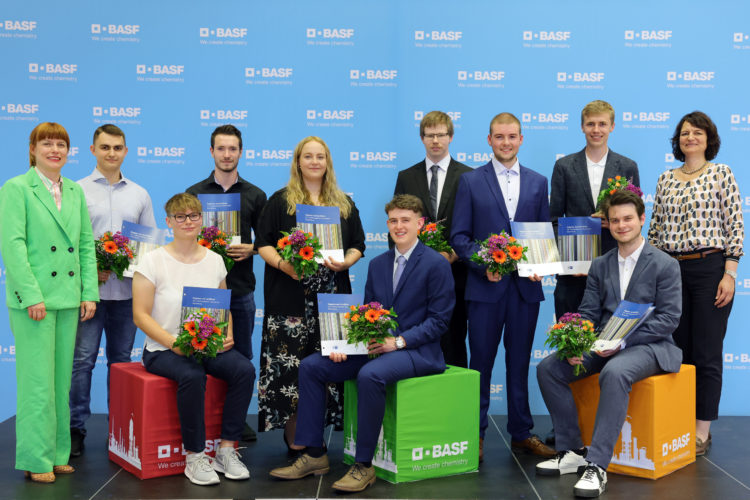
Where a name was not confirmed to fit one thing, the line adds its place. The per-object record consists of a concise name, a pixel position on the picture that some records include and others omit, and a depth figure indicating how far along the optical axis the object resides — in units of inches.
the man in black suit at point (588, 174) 177.6
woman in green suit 146.9
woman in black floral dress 164.4
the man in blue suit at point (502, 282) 168.1
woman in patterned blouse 171.8
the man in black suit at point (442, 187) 179.3
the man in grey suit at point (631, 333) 153.3
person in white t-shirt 148.3
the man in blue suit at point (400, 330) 149.7
